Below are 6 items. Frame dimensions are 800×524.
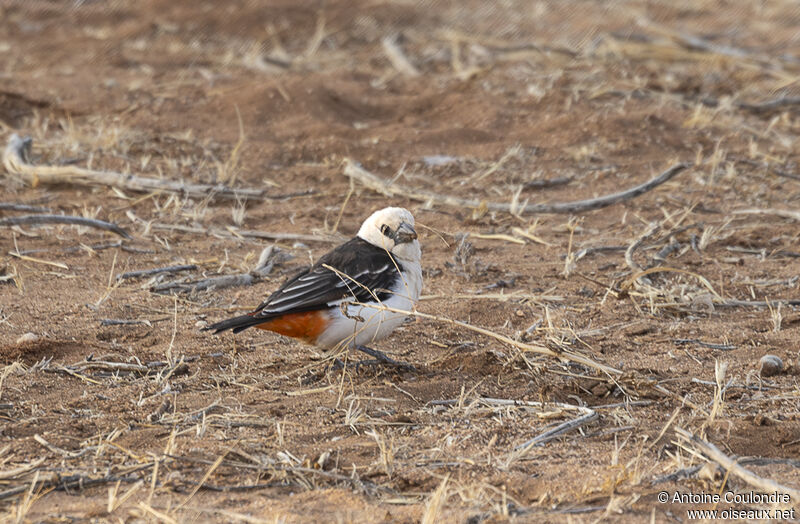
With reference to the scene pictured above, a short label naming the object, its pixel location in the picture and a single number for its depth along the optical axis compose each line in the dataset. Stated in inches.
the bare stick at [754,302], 432.8
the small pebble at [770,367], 358.6
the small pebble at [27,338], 363.3
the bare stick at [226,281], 443.8
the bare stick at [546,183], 604.7
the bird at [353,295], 351.9
